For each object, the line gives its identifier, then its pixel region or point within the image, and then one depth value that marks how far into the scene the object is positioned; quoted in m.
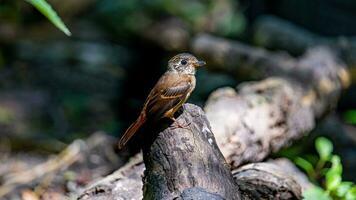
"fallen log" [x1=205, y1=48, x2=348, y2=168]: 8.82
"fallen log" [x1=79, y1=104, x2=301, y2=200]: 6.21
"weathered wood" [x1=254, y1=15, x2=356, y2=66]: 14.24
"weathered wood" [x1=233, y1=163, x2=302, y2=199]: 7.20
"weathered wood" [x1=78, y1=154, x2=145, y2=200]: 7.38
